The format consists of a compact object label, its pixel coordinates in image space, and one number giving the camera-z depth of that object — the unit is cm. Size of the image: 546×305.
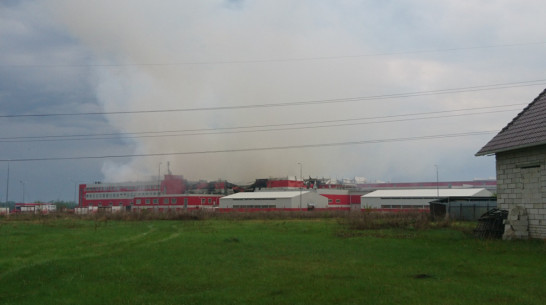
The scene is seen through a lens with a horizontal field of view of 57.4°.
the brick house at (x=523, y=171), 2102
